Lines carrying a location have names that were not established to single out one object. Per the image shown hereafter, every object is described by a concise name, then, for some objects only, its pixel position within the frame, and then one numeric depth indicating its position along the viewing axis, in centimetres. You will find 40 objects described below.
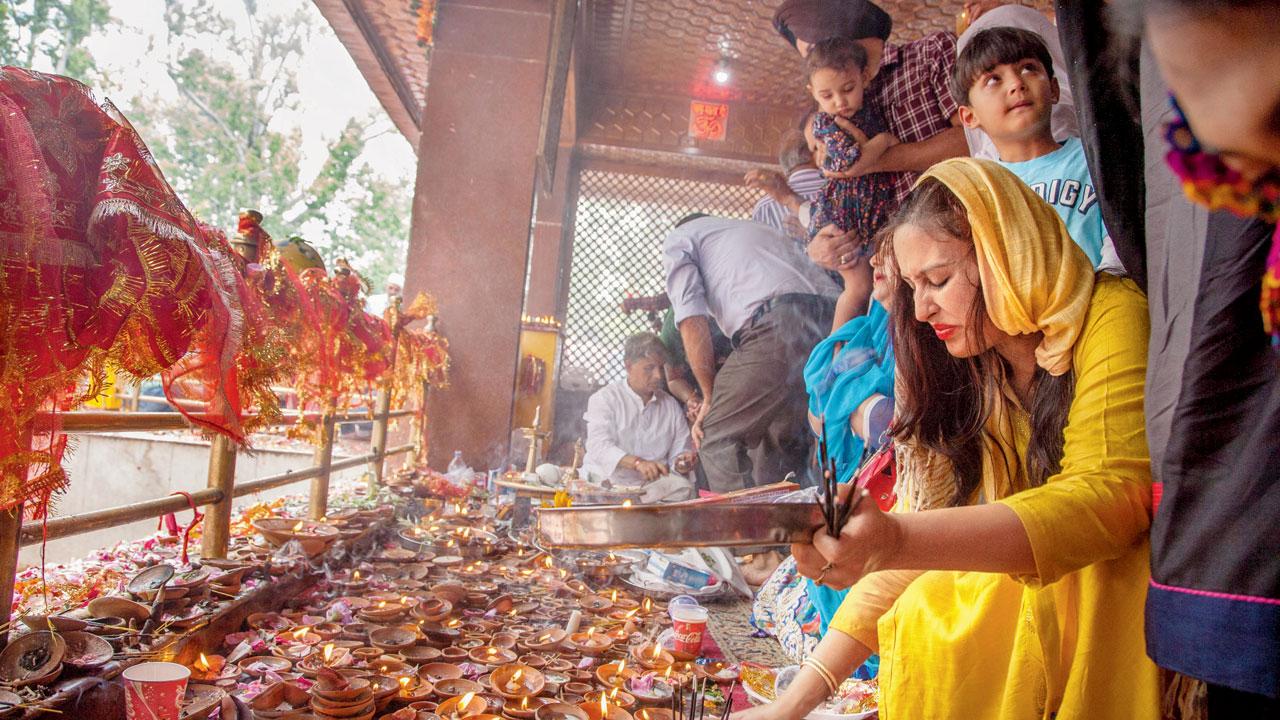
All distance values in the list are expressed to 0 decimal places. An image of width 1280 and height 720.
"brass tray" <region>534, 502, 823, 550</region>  102
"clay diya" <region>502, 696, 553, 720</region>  208
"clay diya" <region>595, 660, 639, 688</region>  237
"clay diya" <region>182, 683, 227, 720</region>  178
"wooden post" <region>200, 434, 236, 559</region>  274
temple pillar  605
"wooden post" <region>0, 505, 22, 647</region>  171
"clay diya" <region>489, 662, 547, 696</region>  221
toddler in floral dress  301
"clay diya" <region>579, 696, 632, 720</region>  213
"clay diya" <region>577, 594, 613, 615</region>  321
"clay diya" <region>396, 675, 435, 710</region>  213
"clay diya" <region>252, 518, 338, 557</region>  315
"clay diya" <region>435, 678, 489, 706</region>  219
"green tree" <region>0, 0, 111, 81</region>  1432
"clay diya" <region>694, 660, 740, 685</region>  248
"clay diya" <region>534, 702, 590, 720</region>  210
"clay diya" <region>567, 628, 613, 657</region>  266
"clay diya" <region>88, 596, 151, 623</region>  202
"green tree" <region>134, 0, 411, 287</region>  1845
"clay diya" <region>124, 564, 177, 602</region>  217
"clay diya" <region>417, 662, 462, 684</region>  231
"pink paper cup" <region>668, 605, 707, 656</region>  269
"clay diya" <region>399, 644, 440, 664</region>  246
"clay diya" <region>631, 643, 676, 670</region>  254
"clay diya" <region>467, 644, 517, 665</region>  251
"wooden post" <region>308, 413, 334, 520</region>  401
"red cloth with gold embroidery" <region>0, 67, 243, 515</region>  145
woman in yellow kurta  119
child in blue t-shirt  199
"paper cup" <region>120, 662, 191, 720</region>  165
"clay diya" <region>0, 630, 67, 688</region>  164
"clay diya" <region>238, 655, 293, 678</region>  218
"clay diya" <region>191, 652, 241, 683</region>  211
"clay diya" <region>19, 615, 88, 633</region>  177
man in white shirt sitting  665
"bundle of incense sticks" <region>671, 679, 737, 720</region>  213
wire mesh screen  987
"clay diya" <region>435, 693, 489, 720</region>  204
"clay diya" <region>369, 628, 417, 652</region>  248
